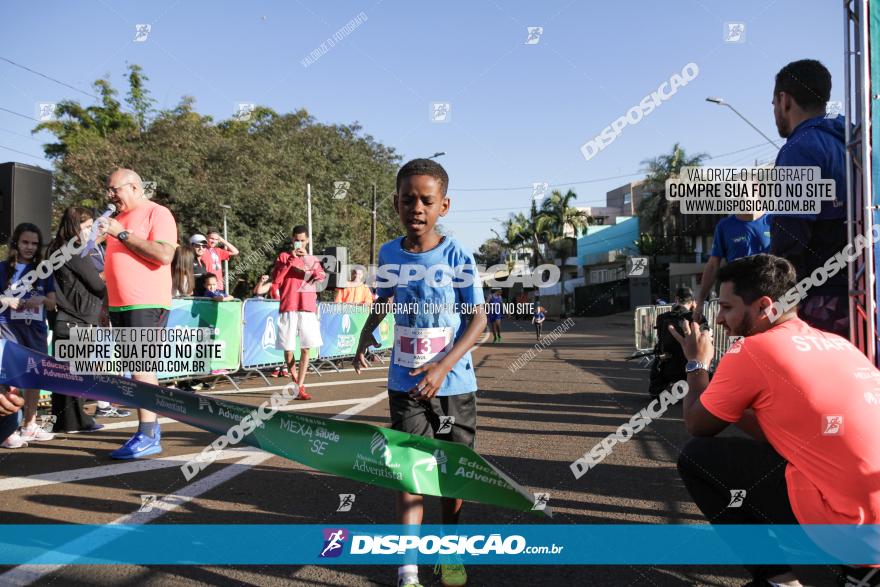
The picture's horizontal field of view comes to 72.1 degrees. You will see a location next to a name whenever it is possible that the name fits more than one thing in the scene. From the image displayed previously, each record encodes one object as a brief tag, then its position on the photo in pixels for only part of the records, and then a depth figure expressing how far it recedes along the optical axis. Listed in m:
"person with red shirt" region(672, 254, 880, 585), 2.04
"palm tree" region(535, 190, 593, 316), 59.41
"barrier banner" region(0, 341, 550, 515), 2.38
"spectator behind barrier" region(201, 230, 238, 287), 10.52
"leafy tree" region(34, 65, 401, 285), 32.56
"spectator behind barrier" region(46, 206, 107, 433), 5.73
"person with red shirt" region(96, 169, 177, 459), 4.77
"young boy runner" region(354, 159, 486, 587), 2.76
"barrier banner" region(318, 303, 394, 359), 12.11
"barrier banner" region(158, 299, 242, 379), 8.05
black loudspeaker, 6.93
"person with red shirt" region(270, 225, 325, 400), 8.39
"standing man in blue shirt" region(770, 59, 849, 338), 3.20
